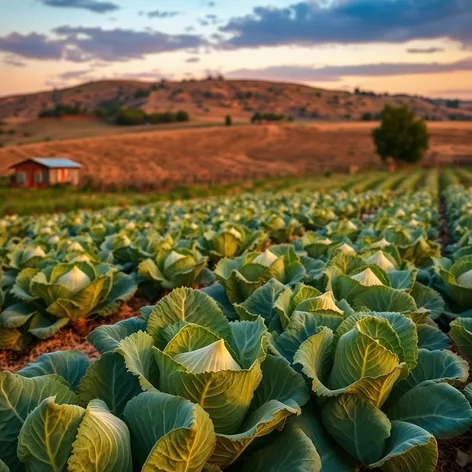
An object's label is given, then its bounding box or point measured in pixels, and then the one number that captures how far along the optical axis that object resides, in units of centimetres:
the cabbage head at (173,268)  536
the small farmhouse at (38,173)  3475
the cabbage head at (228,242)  677
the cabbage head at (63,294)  458
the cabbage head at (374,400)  210
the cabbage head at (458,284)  401
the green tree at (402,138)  5150
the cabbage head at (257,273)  412
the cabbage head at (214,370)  189
